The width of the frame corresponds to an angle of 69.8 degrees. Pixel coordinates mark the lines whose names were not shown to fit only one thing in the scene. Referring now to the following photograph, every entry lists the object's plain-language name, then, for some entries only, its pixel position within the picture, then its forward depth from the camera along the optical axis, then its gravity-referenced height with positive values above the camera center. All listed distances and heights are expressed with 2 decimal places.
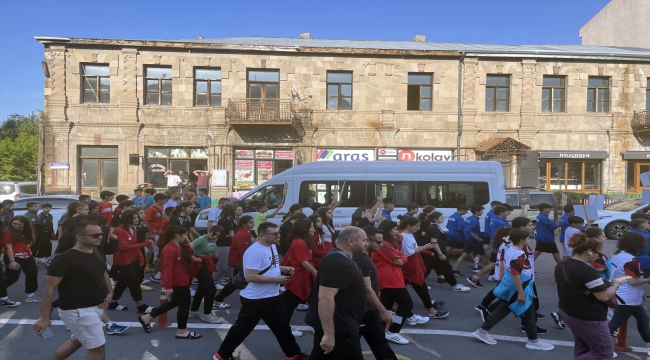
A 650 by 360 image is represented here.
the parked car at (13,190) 19.95 -0.83
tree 40.34 +1.15
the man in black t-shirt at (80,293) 4.16 -1.11
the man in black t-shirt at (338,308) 3.70 -1.08
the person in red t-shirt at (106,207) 10.02 -0.75
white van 12.24 -0.26
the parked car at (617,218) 15.12 -1.28
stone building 21.97 +3.16
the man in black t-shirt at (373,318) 4.21 -1.31
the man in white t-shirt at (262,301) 4.89 -1.35
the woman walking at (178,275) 5.75 -1.28
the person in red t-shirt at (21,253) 7.08 -1.27
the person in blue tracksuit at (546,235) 9.25 -1.14
